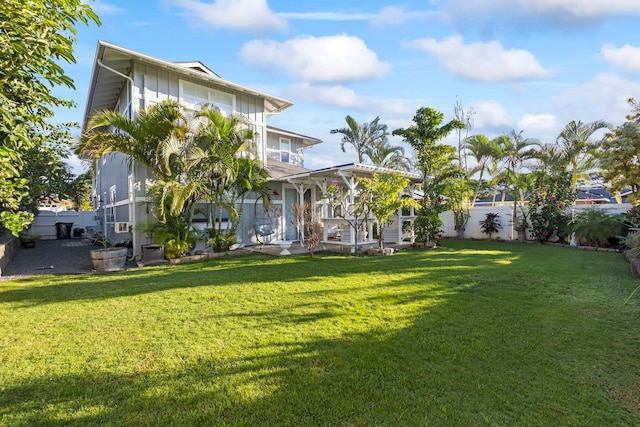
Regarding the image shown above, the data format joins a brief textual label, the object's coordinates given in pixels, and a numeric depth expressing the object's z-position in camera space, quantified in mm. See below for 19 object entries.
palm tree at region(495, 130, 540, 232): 15645
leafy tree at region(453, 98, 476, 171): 18219
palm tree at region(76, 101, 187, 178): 8586
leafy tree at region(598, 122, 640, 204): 6164
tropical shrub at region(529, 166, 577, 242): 12672
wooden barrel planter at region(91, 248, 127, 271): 8234
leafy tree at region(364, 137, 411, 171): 22938
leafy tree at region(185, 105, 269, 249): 9211
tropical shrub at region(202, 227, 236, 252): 10227
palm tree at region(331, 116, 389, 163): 22625
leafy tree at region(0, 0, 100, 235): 2443
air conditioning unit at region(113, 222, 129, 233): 10523
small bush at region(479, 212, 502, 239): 14880
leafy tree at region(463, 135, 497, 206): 16053
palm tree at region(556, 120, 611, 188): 14109
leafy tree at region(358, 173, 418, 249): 9922
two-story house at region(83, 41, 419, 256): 9992
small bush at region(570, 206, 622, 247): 11000
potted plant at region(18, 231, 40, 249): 13852
